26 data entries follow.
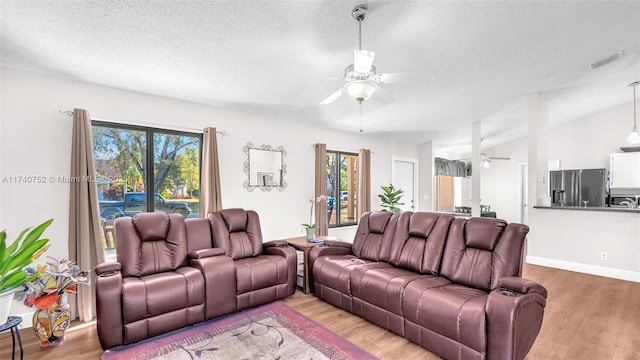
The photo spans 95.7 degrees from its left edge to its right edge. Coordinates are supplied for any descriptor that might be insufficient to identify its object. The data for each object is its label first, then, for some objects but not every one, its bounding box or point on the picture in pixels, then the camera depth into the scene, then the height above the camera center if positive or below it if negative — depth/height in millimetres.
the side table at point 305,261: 3557 -1019
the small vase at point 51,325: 2439 -1233
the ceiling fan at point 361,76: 2129 +794
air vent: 3535 +1461
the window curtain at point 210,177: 3883 +25
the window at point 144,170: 3359 +118
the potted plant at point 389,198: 6118 -460
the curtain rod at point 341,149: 5559 +566
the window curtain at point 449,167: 7441 +251
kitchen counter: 4112 -507
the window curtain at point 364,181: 5887 -73
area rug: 2289 -1399
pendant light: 4844 +670
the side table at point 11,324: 1817 -936
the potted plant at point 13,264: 1647 -484
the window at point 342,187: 5734 -199
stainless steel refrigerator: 5355 -238
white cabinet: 5742 +60
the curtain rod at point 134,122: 3029 +678
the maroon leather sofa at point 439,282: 2004 -939
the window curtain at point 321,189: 5164 -201
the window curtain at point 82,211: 2953 -318
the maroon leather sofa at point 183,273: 2408 -930
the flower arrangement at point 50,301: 2406 -1006
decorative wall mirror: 4398 +174
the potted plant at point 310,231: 3930 -734
